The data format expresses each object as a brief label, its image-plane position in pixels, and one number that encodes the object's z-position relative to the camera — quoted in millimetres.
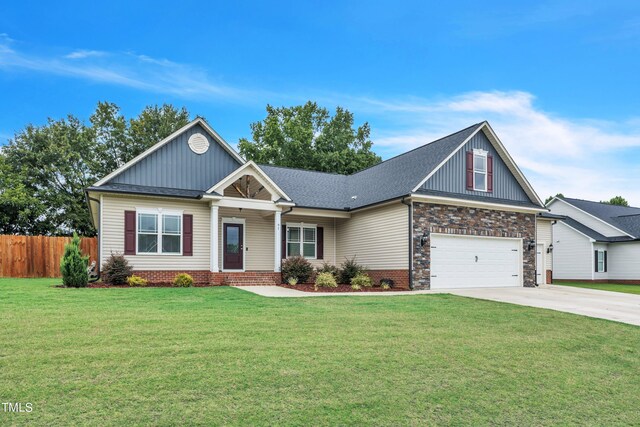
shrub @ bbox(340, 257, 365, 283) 18172
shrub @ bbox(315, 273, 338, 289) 16281
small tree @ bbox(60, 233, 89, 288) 14047
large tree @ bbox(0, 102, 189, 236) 30000
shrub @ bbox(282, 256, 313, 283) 17750
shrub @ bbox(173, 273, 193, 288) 16031
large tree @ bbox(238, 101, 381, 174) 35812
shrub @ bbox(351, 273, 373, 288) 16902
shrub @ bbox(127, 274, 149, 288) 15547
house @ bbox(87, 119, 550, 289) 16922
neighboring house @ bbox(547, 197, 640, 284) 28547
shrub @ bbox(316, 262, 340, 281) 18114
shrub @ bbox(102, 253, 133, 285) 15516
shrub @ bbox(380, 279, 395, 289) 17150
